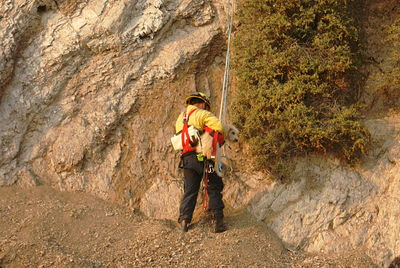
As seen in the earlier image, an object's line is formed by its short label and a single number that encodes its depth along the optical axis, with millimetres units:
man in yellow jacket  6449
